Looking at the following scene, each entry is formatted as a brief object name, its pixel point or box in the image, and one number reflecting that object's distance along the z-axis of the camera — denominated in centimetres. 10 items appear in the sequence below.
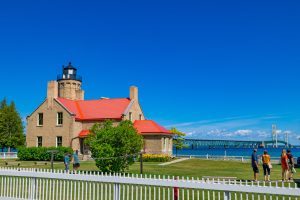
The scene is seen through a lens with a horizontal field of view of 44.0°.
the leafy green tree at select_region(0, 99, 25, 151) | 5572
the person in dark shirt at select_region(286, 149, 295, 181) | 2085
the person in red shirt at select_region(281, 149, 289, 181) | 1984
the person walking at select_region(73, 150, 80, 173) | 2441
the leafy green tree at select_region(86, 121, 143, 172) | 2080
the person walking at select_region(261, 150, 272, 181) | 2031
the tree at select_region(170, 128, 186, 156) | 7062
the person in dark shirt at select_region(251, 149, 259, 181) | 2060
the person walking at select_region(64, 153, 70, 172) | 2427
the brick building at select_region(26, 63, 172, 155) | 4347
